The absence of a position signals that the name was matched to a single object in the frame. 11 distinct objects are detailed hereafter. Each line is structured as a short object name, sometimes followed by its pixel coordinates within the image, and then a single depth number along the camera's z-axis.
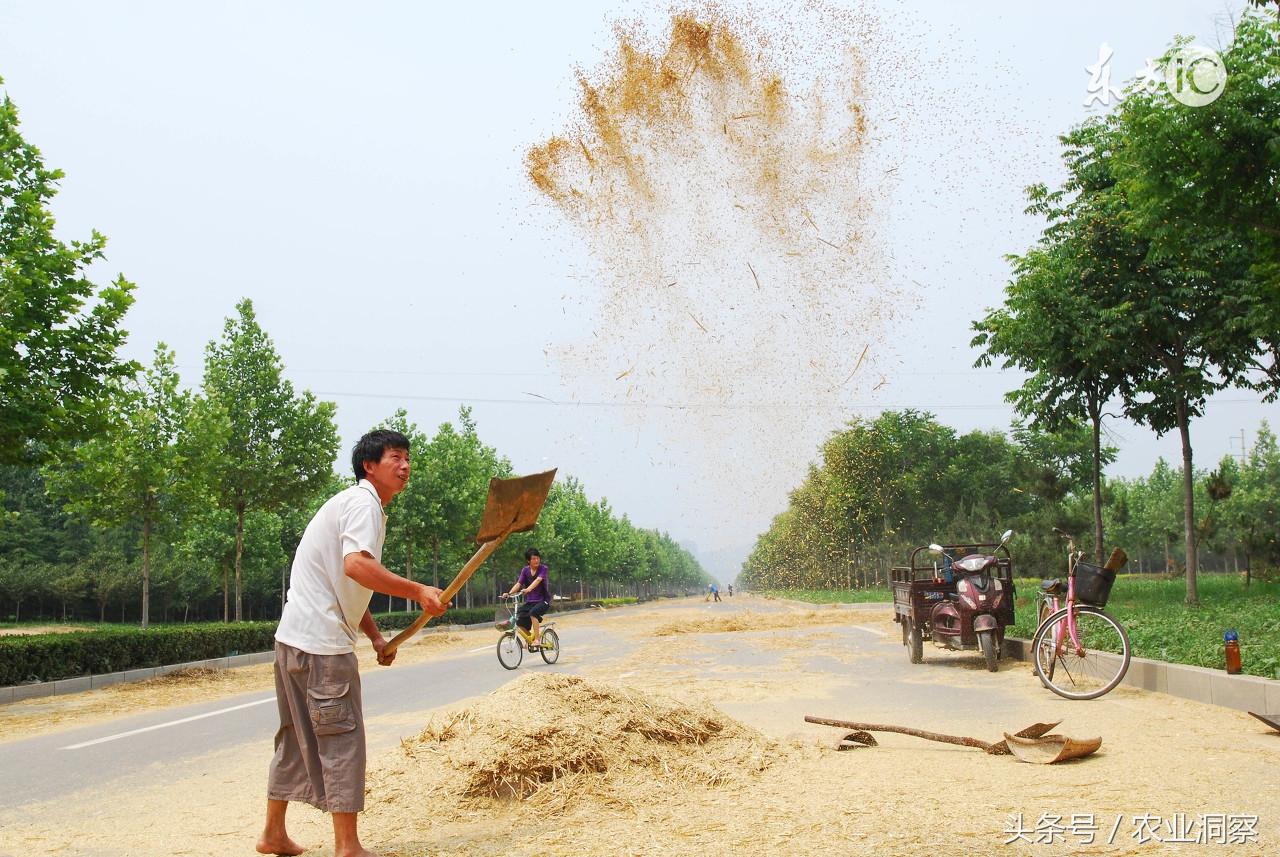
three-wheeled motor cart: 11.47
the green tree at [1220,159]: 10.77
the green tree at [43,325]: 13.22
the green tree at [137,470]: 19.97
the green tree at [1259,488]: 56.09
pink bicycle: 8.83
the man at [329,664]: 3.87
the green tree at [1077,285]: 17.53
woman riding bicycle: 14.48
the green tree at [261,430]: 23.31
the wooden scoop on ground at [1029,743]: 5.58
